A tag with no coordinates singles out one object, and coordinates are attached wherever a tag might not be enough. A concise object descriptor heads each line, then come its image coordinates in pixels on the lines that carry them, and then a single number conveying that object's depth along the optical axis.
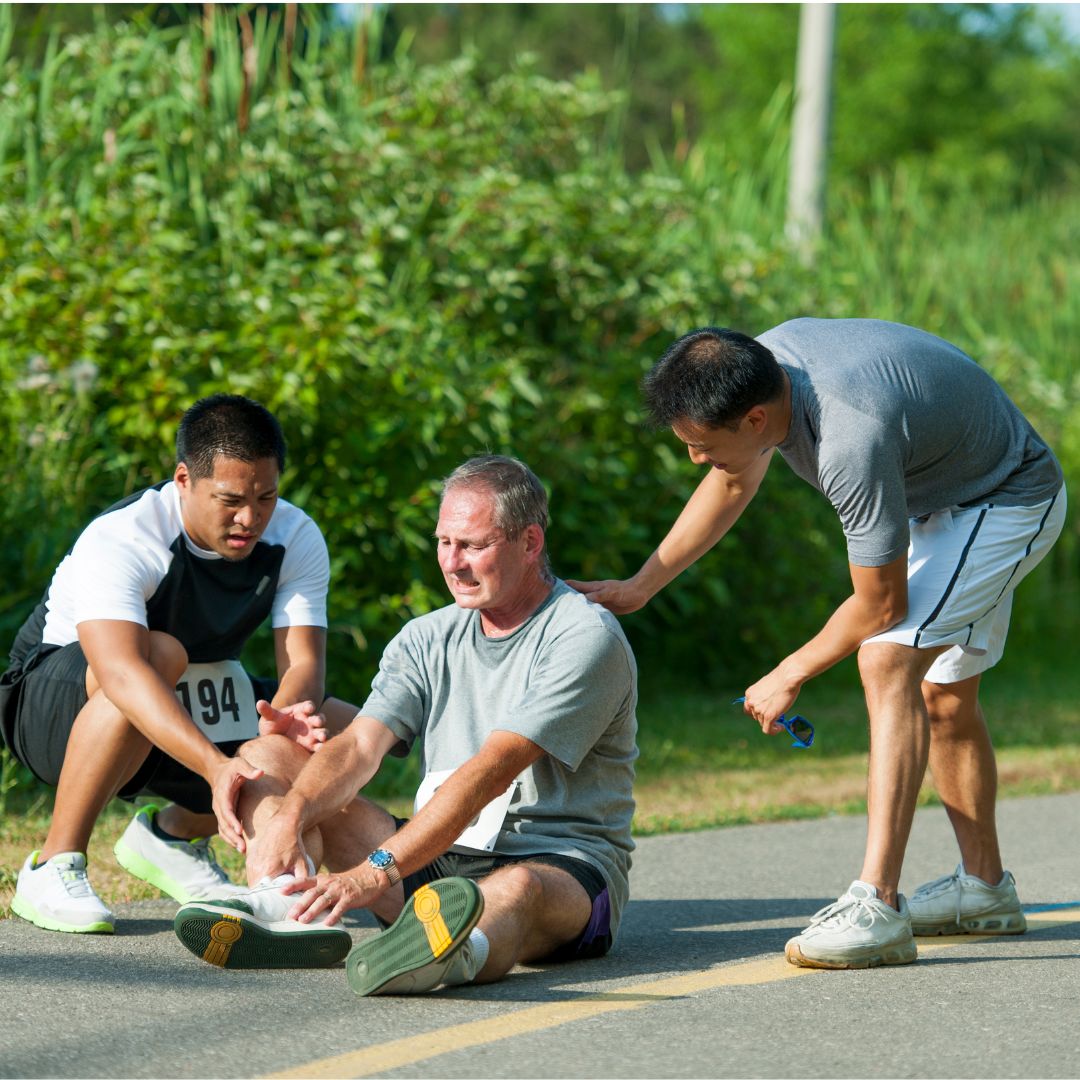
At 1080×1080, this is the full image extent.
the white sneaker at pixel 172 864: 9.77
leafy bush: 15.16
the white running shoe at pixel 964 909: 9.40
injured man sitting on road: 7.81
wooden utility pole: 25.98
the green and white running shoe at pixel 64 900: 9.08
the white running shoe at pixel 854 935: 8.34
